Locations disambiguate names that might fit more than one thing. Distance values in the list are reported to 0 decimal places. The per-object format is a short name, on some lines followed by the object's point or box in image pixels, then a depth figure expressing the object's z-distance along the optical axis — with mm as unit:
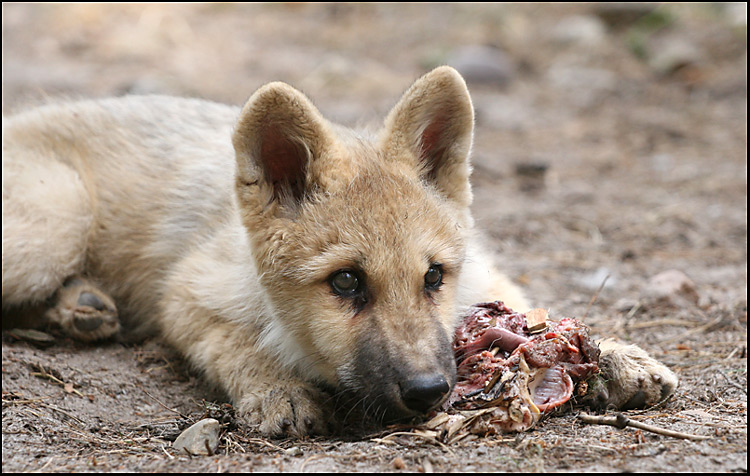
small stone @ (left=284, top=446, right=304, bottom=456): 6446
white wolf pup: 7125
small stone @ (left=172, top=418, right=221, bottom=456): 6695
